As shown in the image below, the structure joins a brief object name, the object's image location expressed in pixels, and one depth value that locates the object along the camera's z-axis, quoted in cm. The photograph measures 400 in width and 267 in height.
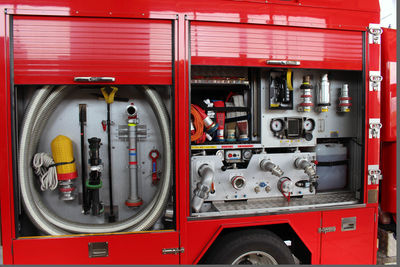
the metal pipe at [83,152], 250
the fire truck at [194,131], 207
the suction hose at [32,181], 212
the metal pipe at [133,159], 244
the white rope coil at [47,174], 228
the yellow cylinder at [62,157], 231
